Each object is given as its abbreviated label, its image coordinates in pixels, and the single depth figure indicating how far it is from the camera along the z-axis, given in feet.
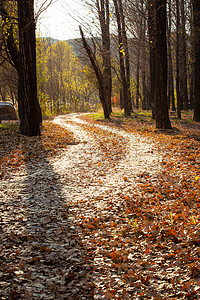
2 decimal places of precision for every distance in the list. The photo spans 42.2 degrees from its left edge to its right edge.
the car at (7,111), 63.36
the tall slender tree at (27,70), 35.47
